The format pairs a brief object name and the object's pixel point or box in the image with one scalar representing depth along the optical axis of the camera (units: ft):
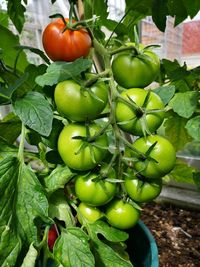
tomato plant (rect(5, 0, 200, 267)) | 1.28
